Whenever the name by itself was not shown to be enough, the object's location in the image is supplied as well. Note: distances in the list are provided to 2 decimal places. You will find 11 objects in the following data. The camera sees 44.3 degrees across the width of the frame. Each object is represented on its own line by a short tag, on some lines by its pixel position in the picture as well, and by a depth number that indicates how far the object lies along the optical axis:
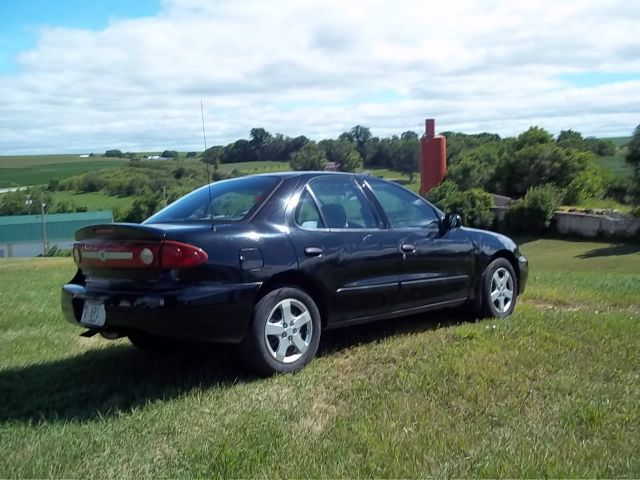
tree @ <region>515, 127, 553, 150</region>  95.62
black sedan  4.86
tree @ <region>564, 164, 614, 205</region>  88.50
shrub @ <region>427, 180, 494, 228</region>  74.00
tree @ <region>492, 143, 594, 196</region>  91.50
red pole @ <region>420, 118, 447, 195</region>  71.82
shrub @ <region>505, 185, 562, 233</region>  71.06
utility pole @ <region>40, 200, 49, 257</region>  62.81
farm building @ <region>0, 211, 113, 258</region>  63.66
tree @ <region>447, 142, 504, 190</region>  88.38
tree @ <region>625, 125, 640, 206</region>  67.49
